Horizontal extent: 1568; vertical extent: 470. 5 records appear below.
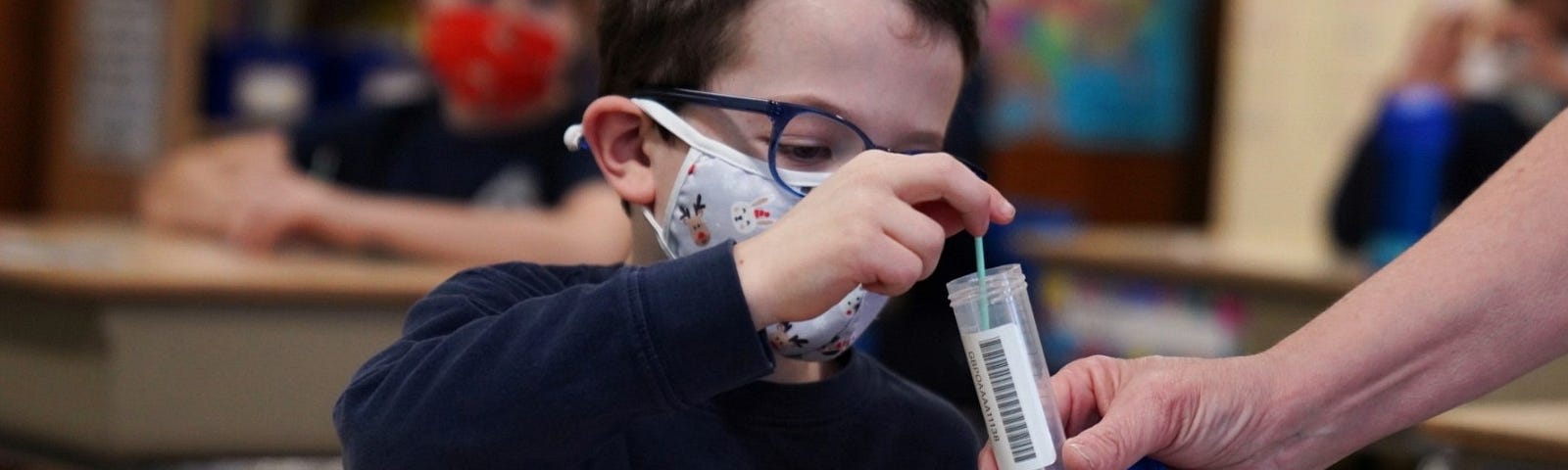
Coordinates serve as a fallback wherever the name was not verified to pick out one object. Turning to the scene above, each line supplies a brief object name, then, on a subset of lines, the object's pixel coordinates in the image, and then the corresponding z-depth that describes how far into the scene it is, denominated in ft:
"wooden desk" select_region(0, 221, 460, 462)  7.66
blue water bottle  11.44
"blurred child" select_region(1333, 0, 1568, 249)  11.55
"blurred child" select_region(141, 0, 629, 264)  9.42
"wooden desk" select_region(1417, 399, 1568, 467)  5.32
